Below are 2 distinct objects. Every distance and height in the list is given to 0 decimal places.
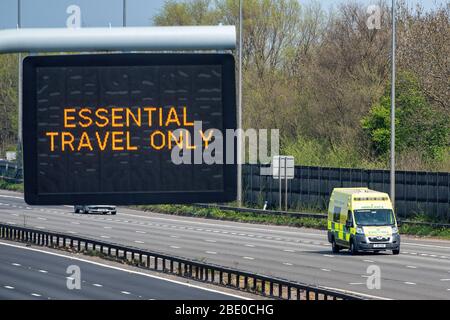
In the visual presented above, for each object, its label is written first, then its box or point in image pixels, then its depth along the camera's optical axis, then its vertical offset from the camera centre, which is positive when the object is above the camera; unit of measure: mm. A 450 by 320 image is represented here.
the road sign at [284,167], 61344 -1586
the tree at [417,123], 68750 +834
